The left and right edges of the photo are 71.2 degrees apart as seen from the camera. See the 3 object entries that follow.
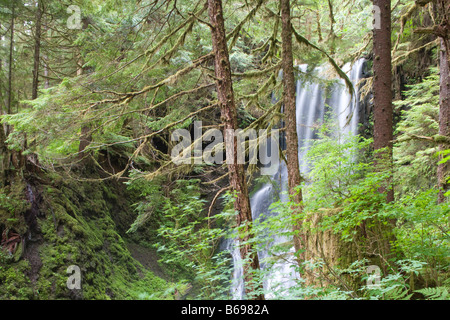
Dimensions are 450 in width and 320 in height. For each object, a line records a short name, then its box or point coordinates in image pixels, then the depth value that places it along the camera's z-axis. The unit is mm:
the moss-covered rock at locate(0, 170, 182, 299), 7484
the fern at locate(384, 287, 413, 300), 3141
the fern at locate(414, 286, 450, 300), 3090
